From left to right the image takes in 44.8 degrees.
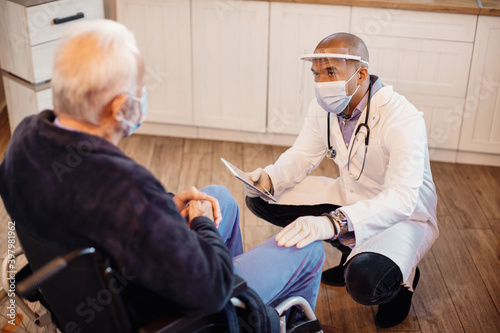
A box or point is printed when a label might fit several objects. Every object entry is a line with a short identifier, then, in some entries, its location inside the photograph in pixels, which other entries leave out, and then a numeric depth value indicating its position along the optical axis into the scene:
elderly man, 1.14
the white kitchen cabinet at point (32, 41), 2.72
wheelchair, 1.11
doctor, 1.80
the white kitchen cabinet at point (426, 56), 2.84
